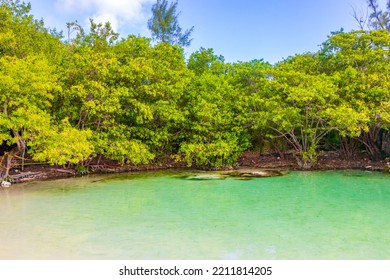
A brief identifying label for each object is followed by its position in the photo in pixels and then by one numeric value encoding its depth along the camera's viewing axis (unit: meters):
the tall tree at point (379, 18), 21.64
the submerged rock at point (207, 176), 12.21
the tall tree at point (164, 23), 23.28
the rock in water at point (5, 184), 10.76
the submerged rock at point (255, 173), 12.48
